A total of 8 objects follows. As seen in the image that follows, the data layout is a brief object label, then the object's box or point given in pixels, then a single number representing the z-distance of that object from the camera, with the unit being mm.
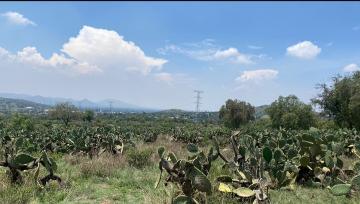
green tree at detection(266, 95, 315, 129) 56597
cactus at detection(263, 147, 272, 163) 8409
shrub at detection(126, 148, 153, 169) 11227
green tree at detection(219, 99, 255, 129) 76375
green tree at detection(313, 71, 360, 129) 41156
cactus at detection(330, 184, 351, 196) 6609
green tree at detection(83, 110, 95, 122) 108138
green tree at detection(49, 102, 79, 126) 97500
